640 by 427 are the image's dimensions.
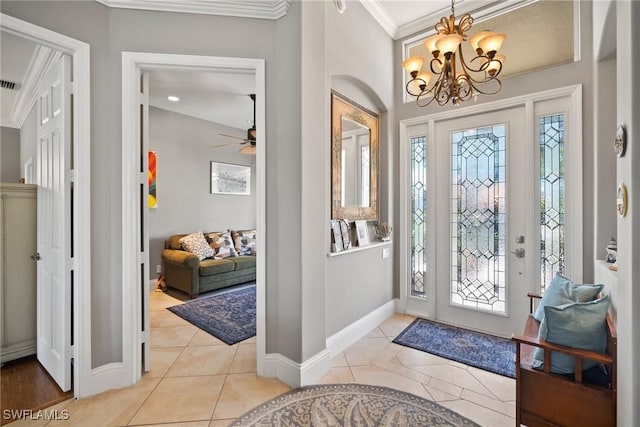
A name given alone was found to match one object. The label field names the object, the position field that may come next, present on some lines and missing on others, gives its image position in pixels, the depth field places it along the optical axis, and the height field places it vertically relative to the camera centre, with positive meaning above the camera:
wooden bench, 1.39 -0.95
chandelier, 1.95 +1.15
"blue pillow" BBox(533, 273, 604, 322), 1.82 -0.54
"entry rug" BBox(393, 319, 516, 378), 2.43 -1.29
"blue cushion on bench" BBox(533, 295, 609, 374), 1.46 -0.62
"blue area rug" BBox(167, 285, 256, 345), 3.06 -1.27
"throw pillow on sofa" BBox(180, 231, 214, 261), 4.54 -0.52
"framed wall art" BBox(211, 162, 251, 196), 5.60 +0.73
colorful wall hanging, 4.59 +0.58
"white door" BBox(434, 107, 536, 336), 2.82 -0.08
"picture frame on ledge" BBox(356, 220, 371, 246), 3.04 -0.21
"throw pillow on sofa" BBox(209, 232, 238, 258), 4.92 -0.55
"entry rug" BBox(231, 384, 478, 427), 1.74 -1.29
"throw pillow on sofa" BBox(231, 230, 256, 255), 5.34 -0.54
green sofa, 4.20 -0.89
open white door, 1.96 -0.08
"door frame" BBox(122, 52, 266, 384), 2.05 +0.34
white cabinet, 2.41 -0.49
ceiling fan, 4.34 +1.10
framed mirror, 2.80 +0.58
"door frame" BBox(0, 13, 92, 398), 1.92 -0.06
